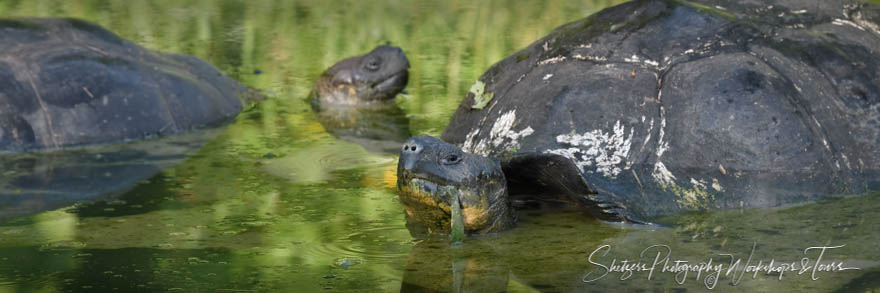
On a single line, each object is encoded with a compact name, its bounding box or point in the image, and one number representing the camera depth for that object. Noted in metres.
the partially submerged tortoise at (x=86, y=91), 11.16
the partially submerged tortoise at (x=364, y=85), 14.03
